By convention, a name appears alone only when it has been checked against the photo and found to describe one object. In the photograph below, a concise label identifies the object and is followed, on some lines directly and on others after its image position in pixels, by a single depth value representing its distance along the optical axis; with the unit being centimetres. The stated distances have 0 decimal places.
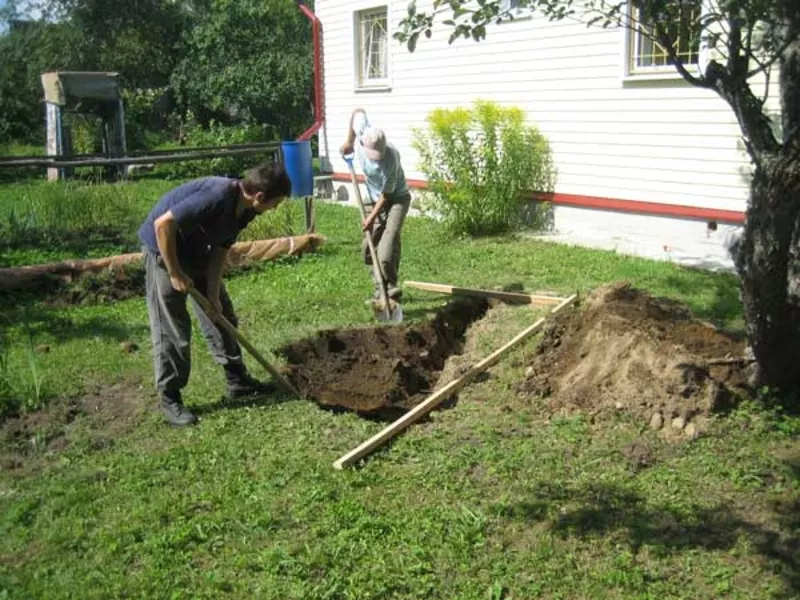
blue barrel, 1055
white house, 877
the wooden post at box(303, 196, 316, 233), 1036
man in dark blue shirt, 466
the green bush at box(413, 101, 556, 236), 1068
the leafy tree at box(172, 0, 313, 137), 2328
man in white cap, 719
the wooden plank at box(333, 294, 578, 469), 440
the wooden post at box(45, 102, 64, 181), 1898
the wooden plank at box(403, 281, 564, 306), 701
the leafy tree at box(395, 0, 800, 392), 392
